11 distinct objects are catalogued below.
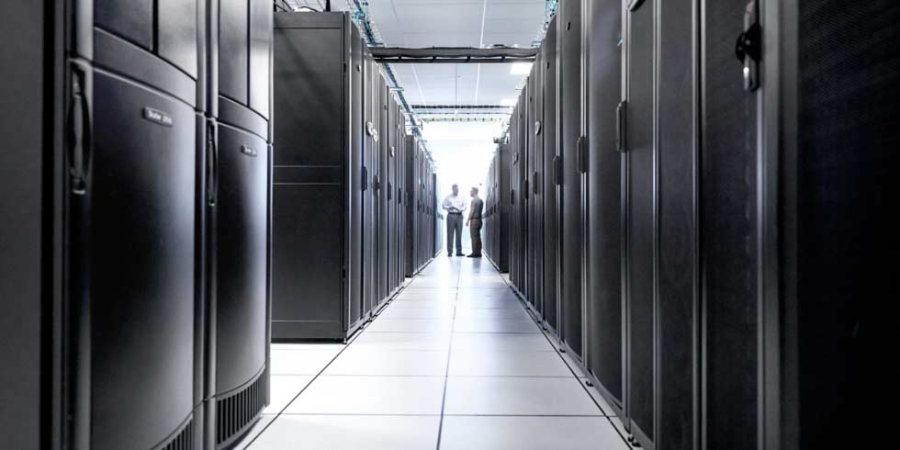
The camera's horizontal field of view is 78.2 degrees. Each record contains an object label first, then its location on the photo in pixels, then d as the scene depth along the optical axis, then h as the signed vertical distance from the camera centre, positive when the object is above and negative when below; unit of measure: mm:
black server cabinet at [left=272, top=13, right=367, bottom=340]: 2754 +238
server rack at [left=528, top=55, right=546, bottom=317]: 3252 +296
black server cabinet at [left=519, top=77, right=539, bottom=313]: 3742 +269
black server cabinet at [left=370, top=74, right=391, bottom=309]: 3928 +271
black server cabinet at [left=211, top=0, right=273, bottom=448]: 1370 +38
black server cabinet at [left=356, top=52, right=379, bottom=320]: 3287 +297
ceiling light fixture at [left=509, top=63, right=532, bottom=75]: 8562 +2540
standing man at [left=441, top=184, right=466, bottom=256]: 10656 +325
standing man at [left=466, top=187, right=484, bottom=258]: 9742 +219
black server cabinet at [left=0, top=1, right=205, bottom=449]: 808 +11
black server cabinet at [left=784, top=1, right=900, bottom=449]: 642 +14
